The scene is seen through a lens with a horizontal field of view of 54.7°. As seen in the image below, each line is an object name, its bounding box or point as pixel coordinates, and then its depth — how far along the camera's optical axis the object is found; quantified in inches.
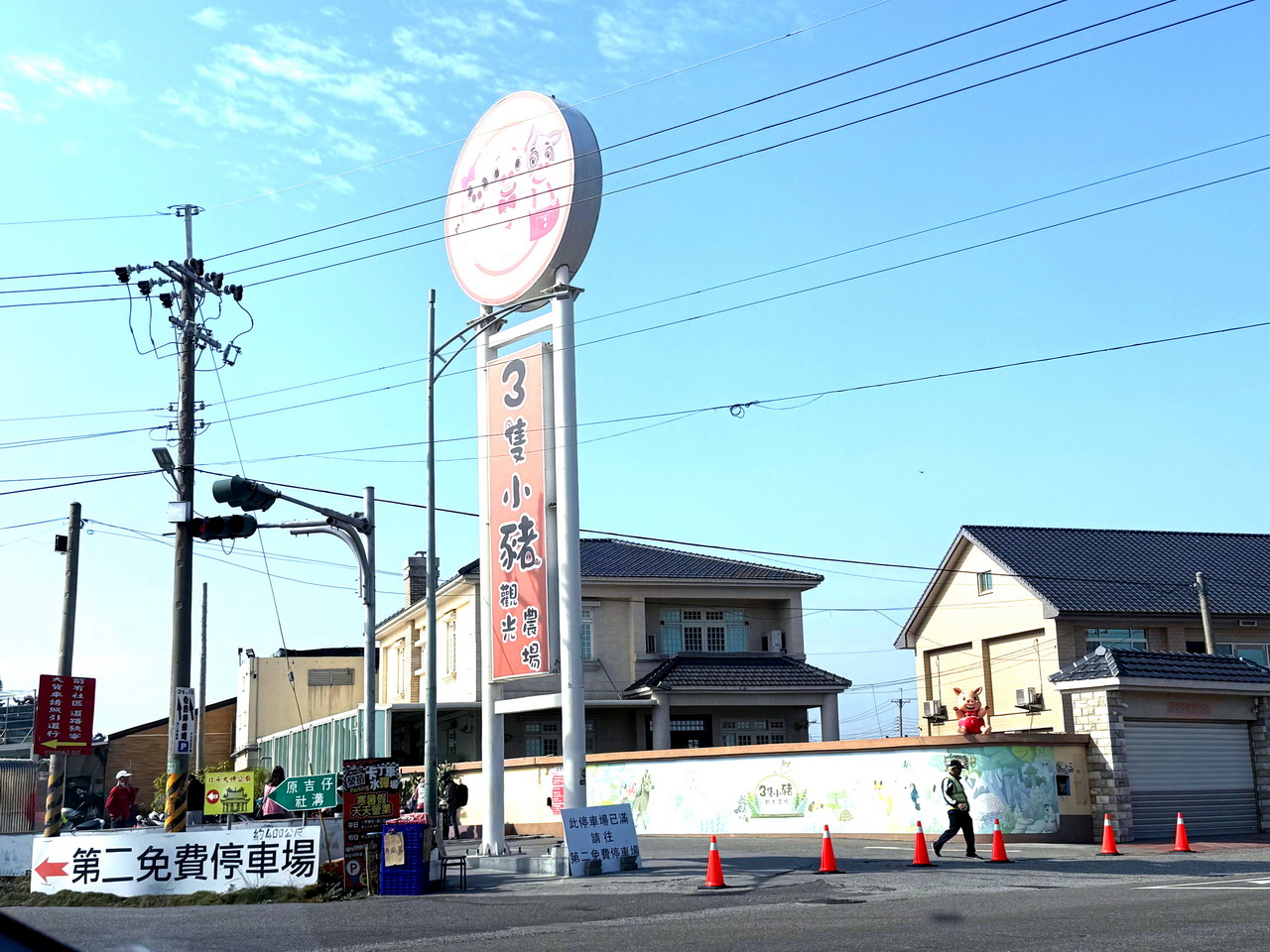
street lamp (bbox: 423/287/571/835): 796.9
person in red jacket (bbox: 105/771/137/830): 879.1
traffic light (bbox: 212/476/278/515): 767.7
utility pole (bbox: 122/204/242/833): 767.1
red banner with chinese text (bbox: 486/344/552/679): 771.4
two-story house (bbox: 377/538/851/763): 1501.0
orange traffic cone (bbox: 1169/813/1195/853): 781.9
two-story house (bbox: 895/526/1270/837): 940.0
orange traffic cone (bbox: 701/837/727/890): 620.9
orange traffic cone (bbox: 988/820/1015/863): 709.3
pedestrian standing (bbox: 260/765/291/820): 1002.7
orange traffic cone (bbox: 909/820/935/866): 681.6
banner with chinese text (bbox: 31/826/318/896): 653.9
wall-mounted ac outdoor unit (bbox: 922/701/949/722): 1635.1
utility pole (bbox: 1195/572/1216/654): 1384.1
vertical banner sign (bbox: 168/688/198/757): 768.9
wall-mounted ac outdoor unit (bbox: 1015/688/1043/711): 1469.0
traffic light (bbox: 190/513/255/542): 756.6
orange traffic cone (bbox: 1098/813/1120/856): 749.9
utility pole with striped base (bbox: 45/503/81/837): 917.8
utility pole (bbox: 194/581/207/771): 1836.9
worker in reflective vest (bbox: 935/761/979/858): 736.3
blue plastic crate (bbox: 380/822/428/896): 646.5
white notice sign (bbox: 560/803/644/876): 695.7
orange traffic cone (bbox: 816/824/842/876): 667.4
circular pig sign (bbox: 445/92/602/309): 788.0
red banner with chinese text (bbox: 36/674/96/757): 924.6
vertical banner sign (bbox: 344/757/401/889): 650.8
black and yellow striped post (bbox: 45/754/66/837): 909.2
